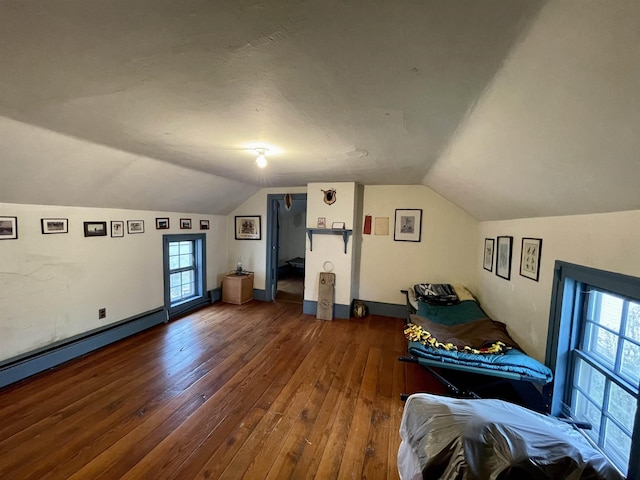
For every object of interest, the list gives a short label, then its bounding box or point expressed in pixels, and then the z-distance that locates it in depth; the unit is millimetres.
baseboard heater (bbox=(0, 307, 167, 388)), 2447
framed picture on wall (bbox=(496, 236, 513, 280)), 2826
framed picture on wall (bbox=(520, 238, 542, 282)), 2237
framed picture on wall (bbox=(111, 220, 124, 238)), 3332
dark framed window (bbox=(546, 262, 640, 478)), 1424
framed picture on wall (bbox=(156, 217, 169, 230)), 3949
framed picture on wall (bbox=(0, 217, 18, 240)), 2377
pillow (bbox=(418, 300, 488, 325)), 3123
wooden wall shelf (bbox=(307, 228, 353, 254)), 4210
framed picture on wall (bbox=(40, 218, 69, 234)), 2678
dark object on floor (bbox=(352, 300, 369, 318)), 4414
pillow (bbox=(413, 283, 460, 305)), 3734
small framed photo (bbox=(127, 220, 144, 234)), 3537
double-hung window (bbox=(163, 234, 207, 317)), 4160
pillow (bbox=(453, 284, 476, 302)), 3799
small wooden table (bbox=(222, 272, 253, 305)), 4977
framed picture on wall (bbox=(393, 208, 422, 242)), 4297
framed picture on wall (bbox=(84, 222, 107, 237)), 3059
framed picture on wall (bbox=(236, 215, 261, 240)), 5191
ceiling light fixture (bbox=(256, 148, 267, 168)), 2391
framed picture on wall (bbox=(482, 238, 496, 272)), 3376
